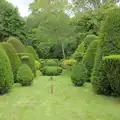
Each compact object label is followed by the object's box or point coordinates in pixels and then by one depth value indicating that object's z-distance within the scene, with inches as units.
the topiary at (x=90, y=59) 412.9
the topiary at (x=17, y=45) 550.6
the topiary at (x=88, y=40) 514.3
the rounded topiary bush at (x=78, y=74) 369.4
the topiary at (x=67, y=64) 657.5
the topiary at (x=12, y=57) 419.2
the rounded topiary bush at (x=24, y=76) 383.3
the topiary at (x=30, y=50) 700.0
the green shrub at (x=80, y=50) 376.5
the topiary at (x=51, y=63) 706.4
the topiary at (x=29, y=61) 442.0
